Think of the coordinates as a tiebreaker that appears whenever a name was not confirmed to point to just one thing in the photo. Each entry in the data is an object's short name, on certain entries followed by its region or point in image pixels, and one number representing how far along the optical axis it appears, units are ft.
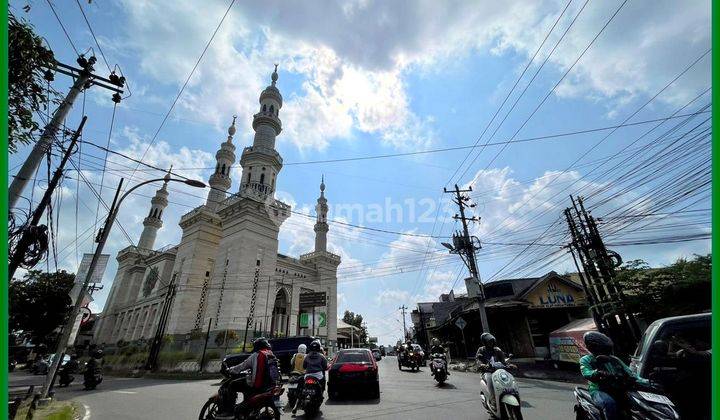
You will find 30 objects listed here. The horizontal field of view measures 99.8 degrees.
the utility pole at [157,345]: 83.38
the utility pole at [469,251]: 56.01
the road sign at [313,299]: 107.34
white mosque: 88.28
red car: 26.63
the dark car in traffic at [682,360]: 12.53
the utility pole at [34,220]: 27.58
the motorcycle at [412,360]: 58.95
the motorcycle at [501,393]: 15.24
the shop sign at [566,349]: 50.35
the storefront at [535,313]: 64.28
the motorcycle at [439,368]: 34.19
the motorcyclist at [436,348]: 37.98
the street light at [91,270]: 28.14
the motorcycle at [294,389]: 23.80
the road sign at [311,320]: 106.93
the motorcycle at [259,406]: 15.90
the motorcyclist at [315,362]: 22.67
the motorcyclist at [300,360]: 25.88
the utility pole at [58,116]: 21.90
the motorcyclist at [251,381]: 16.61
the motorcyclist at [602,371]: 11.11
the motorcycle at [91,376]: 41.52
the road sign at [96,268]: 35.19
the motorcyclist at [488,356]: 17.81
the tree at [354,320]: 251.72
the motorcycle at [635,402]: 10.02
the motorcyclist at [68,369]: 46.85
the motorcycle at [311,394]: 21.11
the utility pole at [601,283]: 43.98
